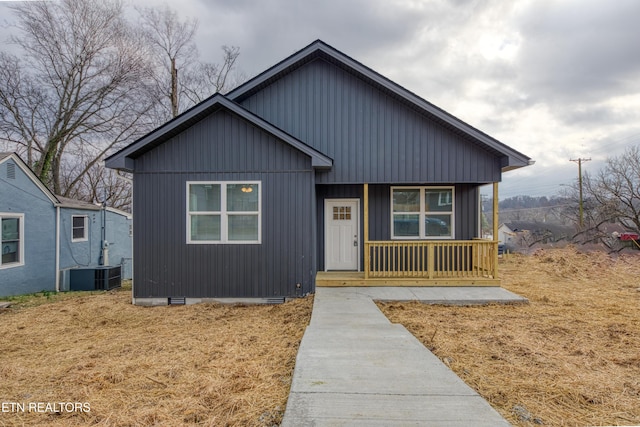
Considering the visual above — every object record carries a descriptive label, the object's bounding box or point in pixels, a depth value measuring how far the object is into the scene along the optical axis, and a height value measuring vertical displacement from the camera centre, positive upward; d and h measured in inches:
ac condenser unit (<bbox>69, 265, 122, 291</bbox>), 466.0 -75.4
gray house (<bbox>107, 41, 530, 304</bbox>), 300.8 +33.4
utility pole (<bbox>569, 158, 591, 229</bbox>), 957.2 +149.4
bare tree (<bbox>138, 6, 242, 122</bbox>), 764.0 +369.8
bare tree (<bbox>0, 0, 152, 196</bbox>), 659.4 +289.1
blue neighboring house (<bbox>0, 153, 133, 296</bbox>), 393.1 -15.1
